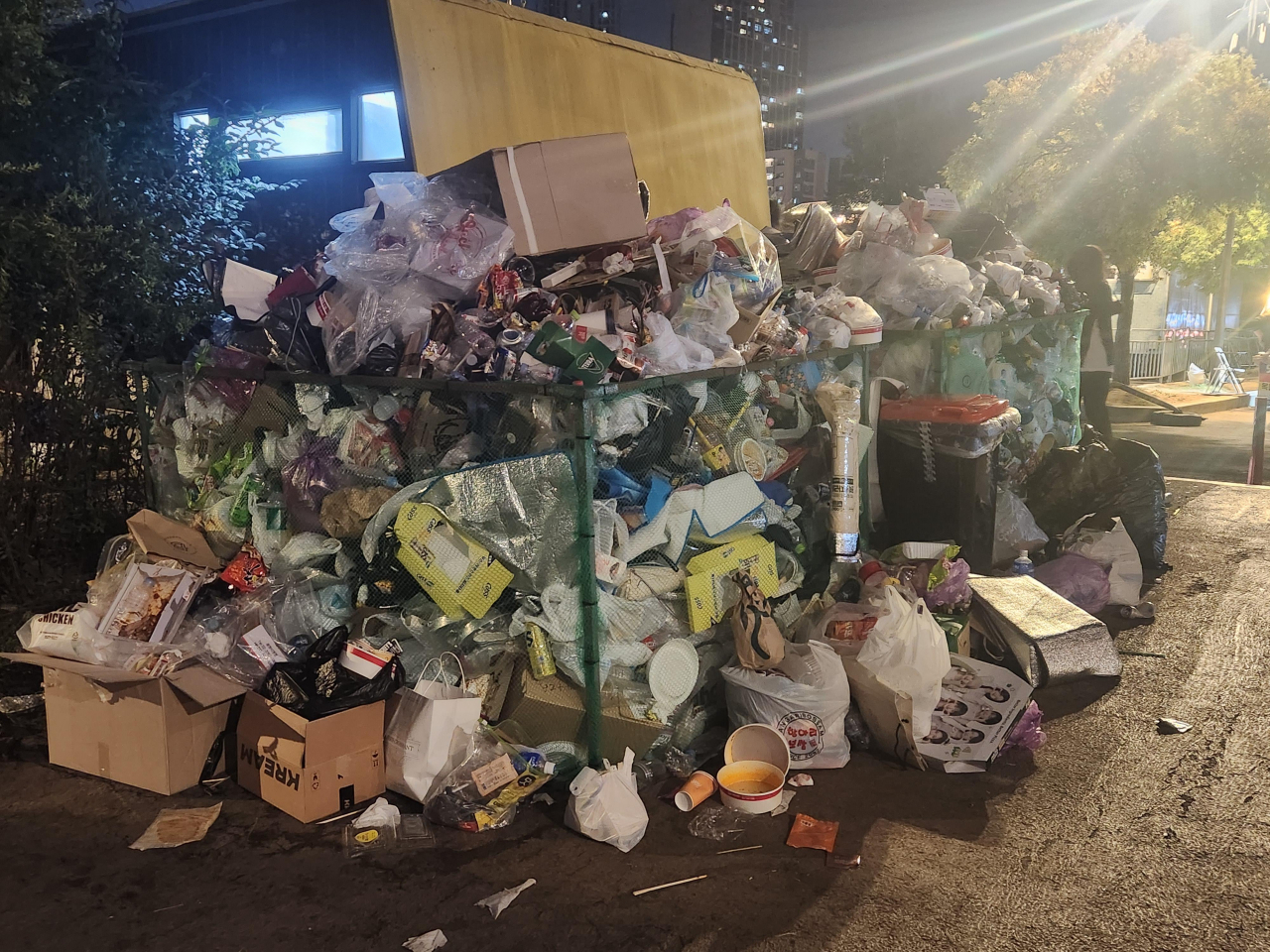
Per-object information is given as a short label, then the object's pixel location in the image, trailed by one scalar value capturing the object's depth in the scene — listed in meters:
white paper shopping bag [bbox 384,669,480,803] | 3.16
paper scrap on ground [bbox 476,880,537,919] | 2.63
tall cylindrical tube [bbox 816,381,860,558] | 4.18
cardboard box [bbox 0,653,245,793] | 3.27
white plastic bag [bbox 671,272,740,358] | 3.76
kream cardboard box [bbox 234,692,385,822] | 3.07
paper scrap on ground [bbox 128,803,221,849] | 3.00
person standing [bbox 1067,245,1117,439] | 7.82
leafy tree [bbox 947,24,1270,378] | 15.58
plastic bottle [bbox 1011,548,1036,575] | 4.88
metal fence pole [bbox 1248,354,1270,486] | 8.15
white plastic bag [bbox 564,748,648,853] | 2.96
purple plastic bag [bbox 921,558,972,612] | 4.11
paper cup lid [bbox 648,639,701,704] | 3.37
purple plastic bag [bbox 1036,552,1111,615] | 4.97
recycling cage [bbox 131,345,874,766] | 3.22
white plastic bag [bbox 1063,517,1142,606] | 5.07
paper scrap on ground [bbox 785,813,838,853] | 2.93
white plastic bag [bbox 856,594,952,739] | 3.43
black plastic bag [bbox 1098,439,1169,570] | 5.55
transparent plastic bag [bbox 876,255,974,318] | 5.21
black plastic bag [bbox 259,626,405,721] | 3.12
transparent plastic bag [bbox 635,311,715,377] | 3.47
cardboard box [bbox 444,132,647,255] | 3.86
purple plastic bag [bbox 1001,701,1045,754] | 3.56
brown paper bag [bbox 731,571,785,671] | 3.50
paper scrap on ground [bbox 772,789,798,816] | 3.14
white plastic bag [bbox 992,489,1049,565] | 4.95
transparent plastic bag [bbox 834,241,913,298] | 5.24
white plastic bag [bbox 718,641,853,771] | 3.37
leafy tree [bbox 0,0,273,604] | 4.57
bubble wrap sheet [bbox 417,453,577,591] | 3.19
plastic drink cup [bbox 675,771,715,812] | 3.15
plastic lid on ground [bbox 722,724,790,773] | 3.29
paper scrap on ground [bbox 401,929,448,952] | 2.48
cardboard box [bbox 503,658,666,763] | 3.24
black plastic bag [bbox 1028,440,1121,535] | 5.67
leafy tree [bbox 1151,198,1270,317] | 17.88
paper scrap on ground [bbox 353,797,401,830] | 3.06
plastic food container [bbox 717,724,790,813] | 3.12
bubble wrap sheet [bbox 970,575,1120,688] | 4.08
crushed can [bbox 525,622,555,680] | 3.27
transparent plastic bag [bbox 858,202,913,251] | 5.30
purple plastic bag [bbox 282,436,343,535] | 3.75
